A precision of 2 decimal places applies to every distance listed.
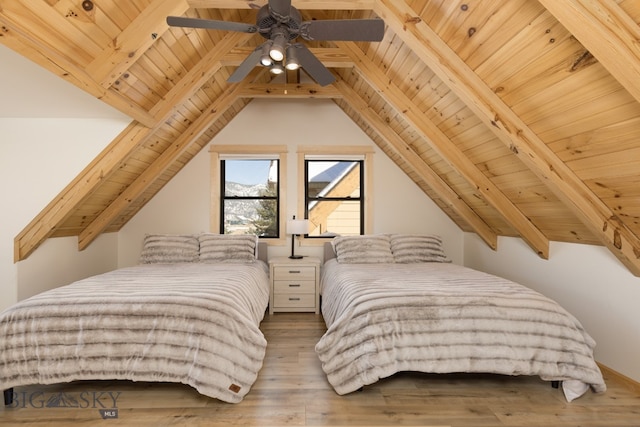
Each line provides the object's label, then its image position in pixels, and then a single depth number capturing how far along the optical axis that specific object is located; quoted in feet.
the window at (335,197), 14.28
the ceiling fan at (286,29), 5.54
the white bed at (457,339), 6.55
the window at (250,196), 14.23
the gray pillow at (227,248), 11.84
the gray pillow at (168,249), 11.71
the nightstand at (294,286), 12.05
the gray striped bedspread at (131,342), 6.20
